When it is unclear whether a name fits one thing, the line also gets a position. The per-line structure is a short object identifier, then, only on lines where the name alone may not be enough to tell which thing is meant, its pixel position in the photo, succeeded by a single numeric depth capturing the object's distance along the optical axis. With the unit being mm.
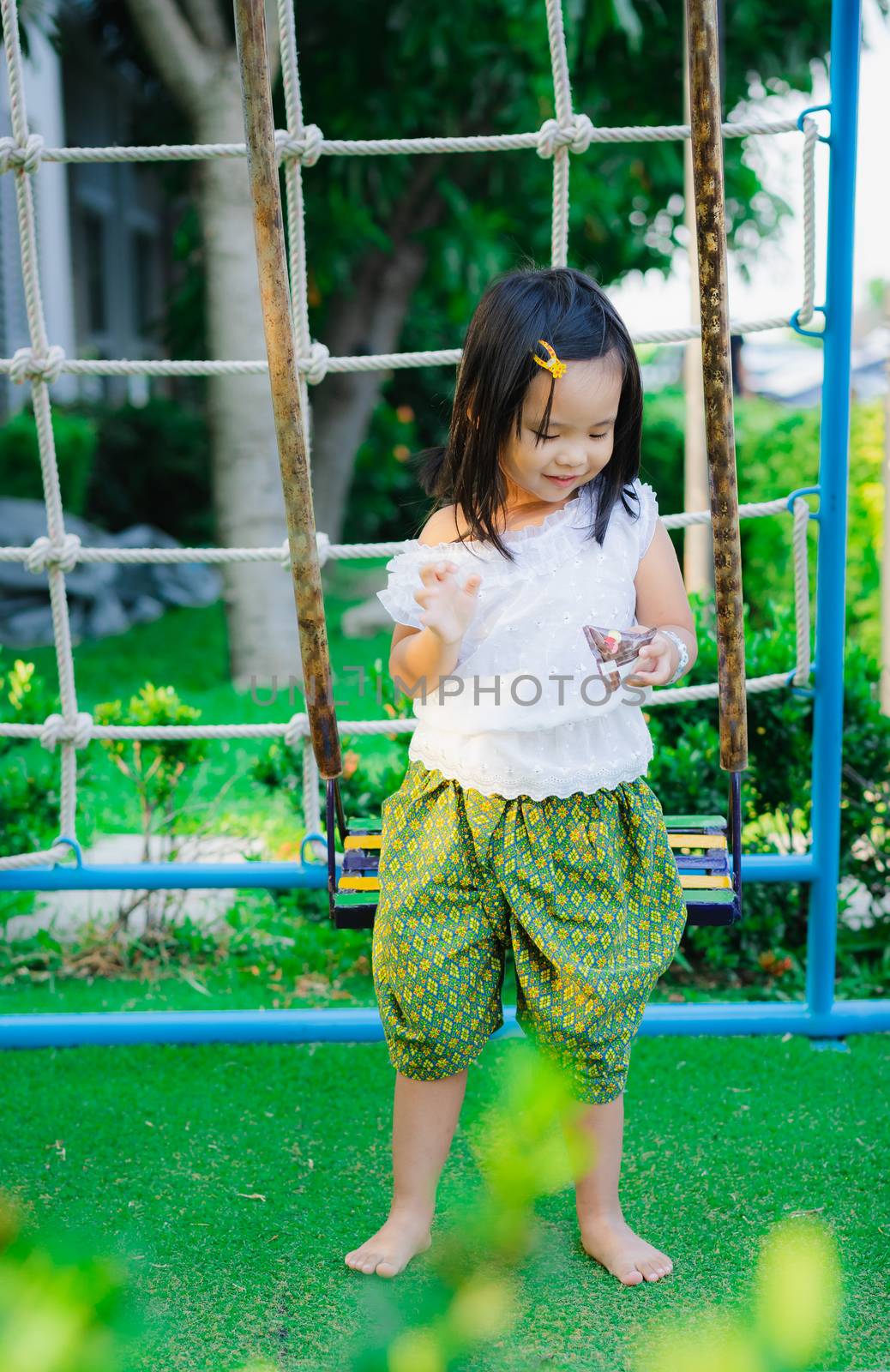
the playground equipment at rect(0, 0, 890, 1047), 2148
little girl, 1626
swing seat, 1798
